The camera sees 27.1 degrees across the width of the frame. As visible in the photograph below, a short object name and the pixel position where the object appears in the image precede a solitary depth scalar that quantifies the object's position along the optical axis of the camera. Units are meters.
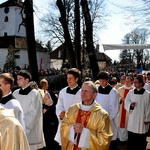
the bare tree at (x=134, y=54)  62.21
